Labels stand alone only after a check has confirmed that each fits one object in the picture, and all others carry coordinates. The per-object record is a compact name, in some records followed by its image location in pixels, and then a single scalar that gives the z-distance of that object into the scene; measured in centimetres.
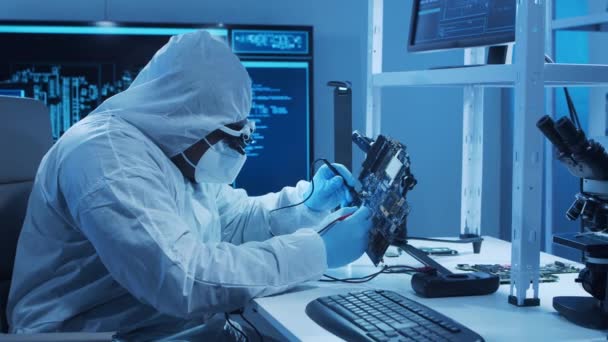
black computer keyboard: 116
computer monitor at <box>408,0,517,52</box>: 171
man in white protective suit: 141
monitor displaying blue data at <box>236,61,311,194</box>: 325
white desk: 122
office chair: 169
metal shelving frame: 134
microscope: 126
